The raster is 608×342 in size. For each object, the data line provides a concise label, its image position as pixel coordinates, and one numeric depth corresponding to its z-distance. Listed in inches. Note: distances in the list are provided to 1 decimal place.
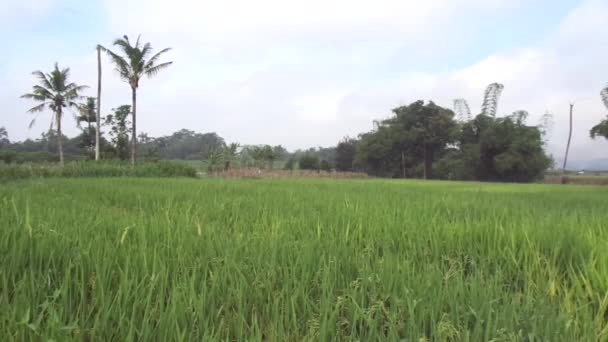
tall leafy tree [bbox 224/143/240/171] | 1317.7
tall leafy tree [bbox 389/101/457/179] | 1606.8
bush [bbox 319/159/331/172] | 1755.7
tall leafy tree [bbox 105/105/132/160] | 1208.2
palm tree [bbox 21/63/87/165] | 1096.8
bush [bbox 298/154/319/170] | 1749.5
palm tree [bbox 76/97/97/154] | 1227.0
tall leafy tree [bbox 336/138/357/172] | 2054.6
